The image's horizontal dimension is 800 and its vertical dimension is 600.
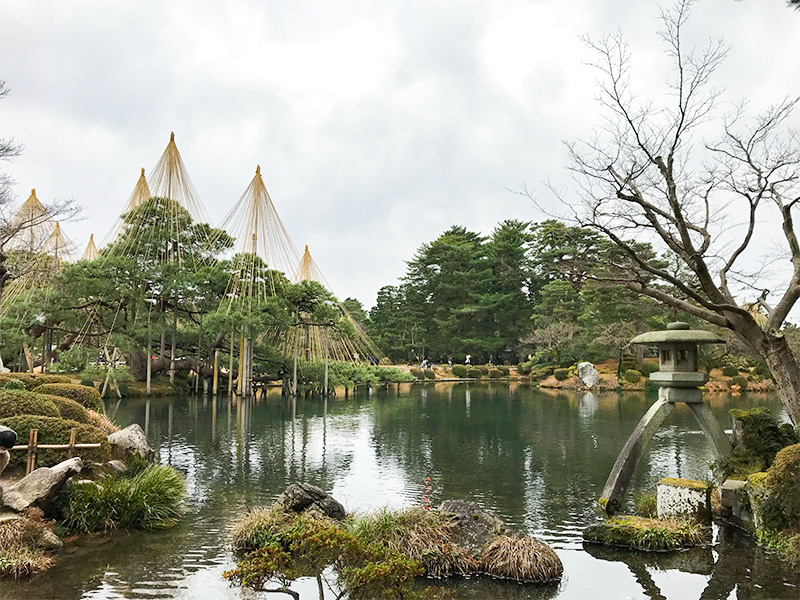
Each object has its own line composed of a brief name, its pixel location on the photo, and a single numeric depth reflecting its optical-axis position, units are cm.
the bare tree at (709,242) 746
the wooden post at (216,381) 2720
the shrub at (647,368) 3550
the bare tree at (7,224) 1252
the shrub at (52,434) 778
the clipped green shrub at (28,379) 1193
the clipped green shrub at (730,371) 3272
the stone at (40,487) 655
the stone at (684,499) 700
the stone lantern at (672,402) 794
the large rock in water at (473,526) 627
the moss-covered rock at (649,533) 665
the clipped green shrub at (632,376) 3378
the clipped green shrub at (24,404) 833
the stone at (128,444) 922
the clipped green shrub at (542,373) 3894
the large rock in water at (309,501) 710
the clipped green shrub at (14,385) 1126
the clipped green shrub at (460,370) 4297
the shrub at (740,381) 3194
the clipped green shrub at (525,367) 4172
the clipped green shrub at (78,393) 1087
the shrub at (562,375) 3659
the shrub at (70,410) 927
